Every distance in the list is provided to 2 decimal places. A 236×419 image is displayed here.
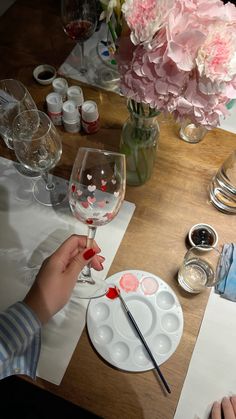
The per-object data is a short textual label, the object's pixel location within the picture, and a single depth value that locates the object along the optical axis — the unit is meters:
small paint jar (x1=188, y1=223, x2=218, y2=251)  0.79
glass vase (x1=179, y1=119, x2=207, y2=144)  0.92
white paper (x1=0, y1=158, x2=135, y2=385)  0.69
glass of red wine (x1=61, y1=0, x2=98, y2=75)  0.92
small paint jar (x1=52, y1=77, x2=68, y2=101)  0.94
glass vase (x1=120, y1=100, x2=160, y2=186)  0.66
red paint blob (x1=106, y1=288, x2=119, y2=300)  0.73
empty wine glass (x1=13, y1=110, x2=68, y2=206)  0.74
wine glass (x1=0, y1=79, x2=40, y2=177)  0.84
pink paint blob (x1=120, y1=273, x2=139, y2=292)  0.74
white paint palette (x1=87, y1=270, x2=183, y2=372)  0.68
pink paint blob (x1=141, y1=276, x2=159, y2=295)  0.74
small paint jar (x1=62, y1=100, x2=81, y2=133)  0.88
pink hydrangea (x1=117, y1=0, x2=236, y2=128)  0.45
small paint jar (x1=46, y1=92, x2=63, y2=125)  0.90
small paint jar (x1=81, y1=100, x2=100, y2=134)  0.88
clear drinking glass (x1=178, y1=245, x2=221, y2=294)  0.75
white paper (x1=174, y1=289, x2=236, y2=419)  0.66
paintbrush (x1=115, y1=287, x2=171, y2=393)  0.66
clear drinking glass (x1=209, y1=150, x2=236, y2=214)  0.82
